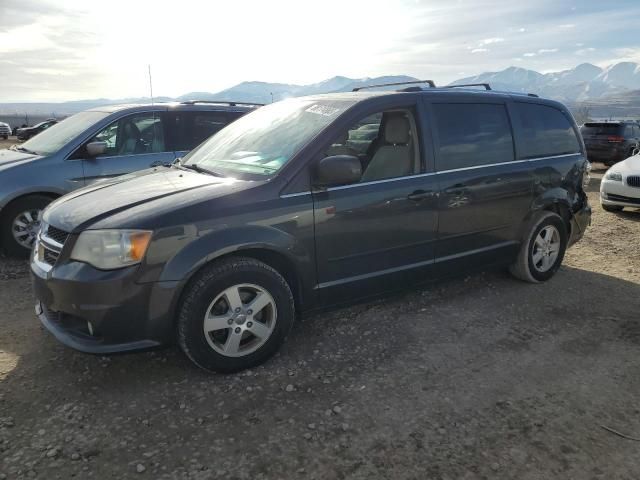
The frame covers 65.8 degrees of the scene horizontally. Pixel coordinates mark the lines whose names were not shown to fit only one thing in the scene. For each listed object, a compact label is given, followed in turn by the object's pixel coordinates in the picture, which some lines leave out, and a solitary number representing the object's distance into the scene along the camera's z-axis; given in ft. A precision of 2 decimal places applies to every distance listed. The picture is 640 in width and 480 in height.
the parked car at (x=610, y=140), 50.14
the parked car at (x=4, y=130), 109.09
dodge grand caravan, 9.32
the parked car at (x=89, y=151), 17.54
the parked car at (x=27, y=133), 74.69
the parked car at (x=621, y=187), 26.40
